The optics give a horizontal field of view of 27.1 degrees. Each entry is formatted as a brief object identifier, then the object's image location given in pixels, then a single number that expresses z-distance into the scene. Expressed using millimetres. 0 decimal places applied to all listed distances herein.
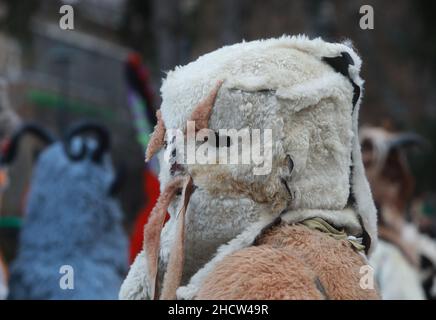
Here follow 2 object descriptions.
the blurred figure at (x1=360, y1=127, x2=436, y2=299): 4488
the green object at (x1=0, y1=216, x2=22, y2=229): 5927
